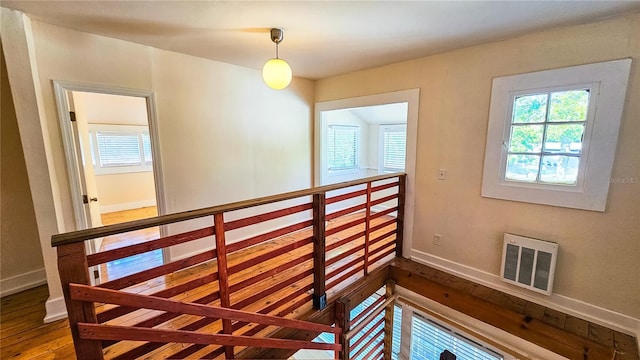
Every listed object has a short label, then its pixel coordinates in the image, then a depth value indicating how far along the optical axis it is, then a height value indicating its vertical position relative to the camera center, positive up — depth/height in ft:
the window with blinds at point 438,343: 8.91 -7.39
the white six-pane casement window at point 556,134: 6.23 +0.34
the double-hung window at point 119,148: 17.15 +0.02
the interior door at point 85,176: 7.32 -0.86
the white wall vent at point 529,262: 7.17 -3.39
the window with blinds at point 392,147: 14.99 +0.03
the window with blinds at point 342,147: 14.74 +0.04
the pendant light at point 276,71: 6.72 +2.04
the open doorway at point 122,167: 11.69 -1.28
